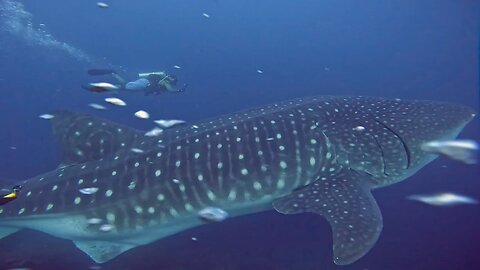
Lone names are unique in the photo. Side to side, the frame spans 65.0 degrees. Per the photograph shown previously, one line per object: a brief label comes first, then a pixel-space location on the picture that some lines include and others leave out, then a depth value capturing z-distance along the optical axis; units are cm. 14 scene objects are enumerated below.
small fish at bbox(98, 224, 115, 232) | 548
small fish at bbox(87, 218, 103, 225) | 545
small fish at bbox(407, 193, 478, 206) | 312
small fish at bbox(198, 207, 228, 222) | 415
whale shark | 546
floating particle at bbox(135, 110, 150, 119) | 577
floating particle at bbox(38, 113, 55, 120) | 618
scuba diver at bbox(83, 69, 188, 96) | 1024
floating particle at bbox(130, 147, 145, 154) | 581
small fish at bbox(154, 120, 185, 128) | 611
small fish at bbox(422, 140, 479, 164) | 327
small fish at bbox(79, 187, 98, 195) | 543
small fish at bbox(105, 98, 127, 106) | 589
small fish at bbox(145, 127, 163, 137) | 601
